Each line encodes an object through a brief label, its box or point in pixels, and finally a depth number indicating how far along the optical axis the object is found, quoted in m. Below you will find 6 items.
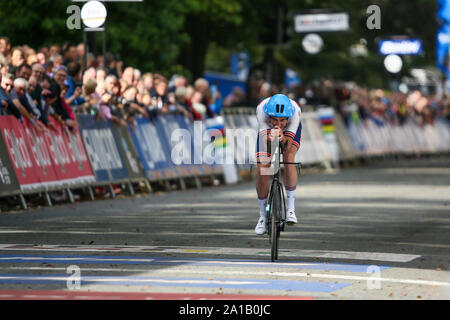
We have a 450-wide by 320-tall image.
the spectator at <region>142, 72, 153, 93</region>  25.05
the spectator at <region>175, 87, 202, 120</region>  26.50
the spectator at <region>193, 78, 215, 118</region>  27.64
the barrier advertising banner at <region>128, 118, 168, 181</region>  23.78
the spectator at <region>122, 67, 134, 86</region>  23.98
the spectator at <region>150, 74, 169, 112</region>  25.39
